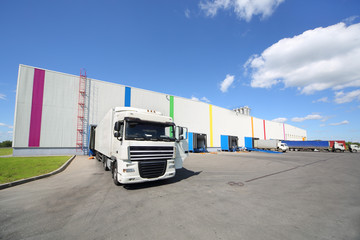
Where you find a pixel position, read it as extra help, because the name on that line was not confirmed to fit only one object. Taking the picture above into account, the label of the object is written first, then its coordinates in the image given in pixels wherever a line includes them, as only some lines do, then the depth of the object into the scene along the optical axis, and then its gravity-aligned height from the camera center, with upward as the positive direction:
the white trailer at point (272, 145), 35.57 -1.61
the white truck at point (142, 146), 6.00 -0.31
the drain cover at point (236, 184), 6.86 -2.03
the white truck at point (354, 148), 37.97 -2.47
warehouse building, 17.25 +4.22
